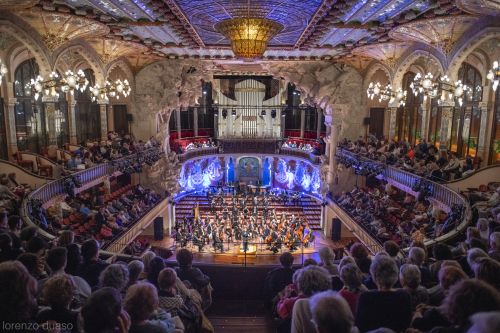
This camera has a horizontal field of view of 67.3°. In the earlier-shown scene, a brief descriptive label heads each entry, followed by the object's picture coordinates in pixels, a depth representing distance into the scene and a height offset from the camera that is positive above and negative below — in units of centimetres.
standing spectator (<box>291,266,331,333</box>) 294 -145
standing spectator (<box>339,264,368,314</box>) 345 -158
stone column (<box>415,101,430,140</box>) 1848 -33
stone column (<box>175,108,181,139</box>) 2655 -67
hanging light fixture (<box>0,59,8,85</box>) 929 +100
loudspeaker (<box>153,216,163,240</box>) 2027 -629
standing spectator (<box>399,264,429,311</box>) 359 -162
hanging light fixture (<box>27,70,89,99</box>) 1109 +81
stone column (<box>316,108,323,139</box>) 2624 -72
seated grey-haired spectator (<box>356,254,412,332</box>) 298 -155
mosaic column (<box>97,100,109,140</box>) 1976 -54
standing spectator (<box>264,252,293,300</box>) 447 -194
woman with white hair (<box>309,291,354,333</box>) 222 -120
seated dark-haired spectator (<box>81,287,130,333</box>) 240 -128
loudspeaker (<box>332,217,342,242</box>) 2075 -641
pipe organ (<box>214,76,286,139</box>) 2820 +31
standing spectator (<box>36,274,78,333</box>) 279 -143
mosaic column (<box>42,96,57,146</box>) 1397 -26
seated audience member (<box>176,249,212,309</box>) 447 -194
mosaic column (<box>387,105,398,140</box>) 1961 -39
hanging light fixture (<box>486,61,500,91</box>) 813 +89
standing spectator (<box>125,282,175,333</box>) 273 -142
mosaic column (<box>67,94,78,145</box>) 1881 -42
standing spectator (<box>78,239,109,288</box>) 428 -177
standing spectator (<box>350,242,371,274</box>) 477 -184
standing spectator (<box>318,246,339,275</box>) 465 -180
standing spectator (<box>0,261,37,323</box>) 234 -115
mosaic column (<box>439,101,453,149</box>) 1364 -28
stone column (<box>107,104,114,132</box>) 2242 -42
